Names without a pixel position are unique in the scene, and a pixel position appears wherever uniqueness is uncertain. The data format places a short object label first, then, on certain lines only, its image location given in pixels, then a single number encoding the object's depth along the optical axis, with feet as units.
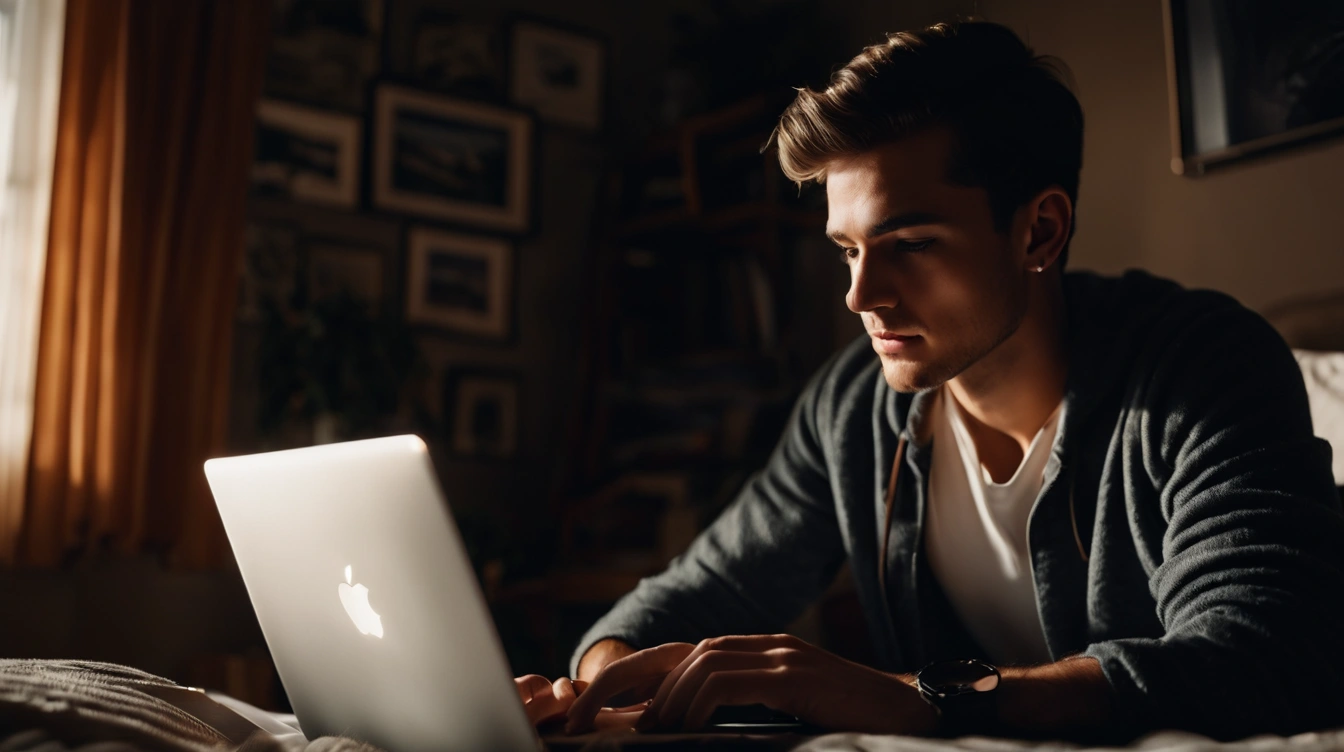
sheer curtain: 7.97
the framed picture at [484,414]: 10.82
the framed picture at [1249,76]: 6.55
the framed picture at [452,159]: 10.61
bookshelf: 9.62
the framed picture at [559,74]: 11.51
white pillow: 4.44
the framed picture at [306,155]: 9.80
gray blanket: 2.09
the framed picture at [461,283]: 10.69
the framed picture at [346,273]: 10.07
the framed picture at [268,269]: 9.65
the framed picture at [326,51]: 9.95
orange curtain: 8.13
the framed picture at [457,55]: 10.91
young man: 2.70
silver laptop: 2.09
